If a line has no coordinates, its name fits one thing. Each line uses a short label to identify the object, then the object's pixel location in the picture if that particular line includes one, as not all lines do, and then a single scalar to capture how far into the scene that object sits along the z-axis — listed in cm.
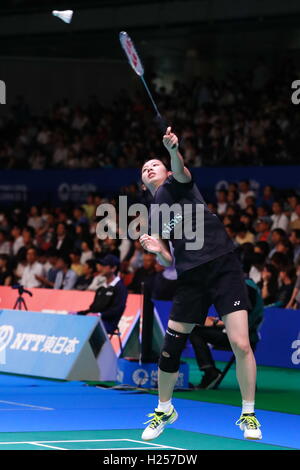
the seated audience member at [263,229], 1750
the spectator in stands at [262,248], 1653
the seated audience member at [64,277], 1828
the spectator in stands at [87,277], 1778
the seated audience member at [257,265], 1617
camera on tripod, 1459
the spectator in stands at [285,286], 1527
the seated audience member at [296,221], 1728
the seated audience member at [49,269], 1888
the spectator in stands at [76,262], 1903
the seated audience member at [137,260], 1866
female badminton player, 775
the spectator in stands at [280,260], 1553
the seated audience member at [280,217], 1758
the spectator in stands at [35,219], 2275
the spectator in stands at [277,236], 1639
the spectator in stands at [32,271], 1945
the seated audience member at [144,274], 1742
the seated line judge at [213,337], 1197
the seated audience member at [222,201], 1905
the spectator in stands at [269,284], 1546
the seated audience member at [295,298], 1495
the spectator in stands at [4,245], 2222
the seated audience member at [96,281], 1708
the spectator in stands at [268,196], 1880
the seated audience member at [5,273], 1989
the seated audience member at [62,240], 2020
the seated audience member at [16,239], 2192
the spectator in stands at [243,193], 1902
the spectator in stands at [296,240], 1658
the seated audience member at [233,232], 1772
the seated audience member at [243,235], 1761
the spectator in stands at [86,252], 1953
